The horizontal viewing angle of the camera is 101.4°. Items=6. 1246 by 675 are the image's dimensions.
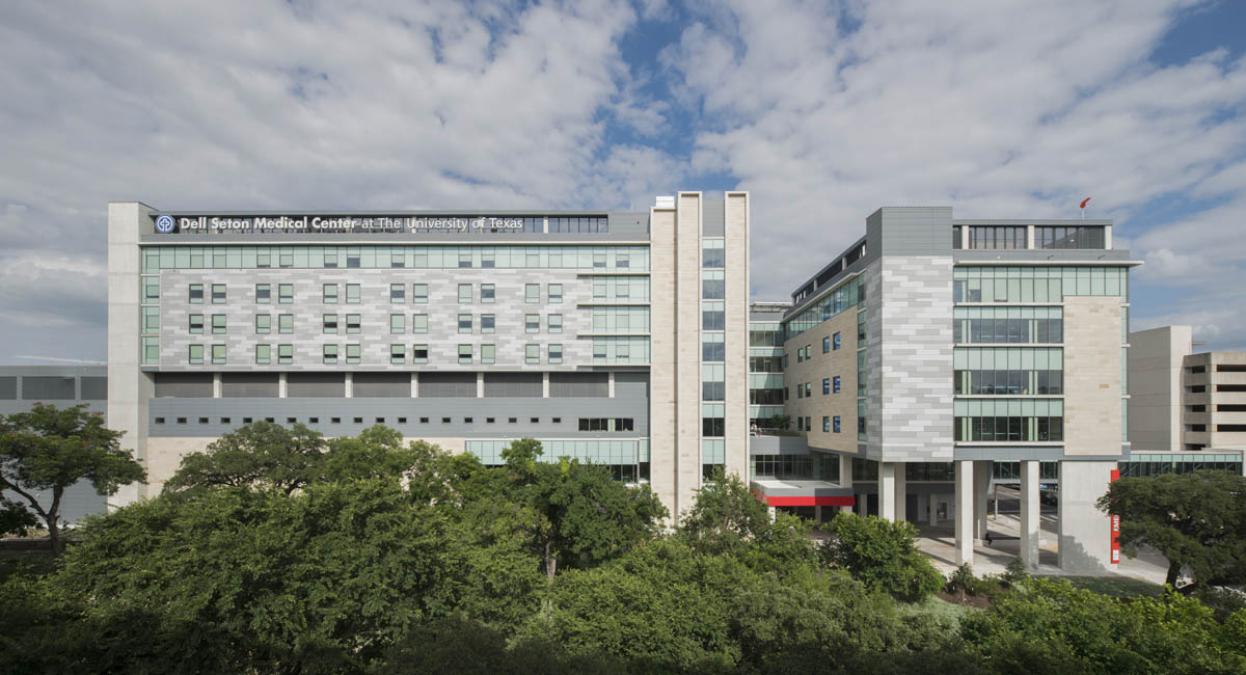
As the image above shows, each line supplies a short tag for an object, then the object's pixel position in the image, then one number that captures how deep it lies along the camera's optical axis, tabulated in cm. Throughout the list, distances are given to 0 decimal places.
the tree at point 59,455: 4012
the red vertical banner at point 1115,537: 4688
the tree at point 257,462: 4262
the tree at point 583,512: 3738
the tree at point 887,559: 3581
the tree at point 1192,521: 3381
